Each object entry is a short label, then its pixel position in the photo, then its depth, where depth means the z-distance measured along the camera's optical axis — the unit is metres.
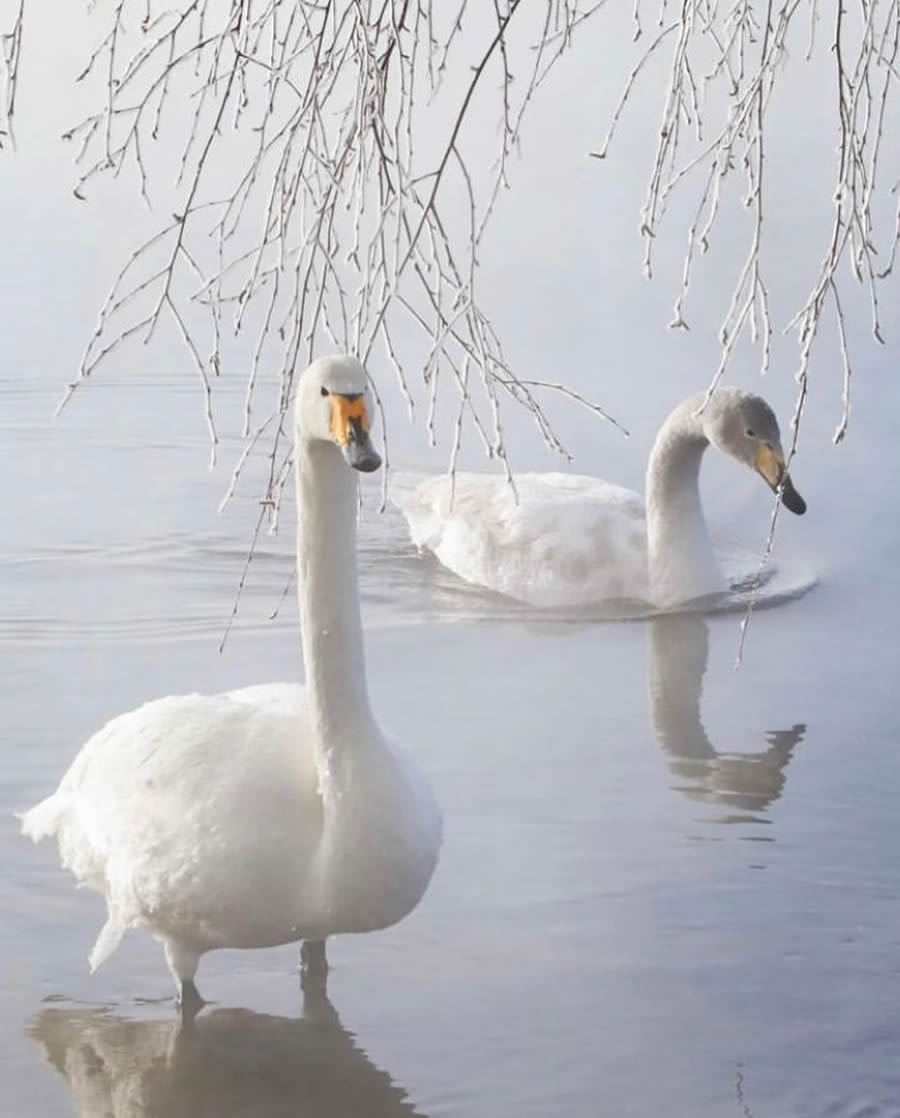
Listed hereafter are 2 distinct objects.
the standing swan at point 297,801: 8.48
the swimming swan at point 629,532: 16.30
